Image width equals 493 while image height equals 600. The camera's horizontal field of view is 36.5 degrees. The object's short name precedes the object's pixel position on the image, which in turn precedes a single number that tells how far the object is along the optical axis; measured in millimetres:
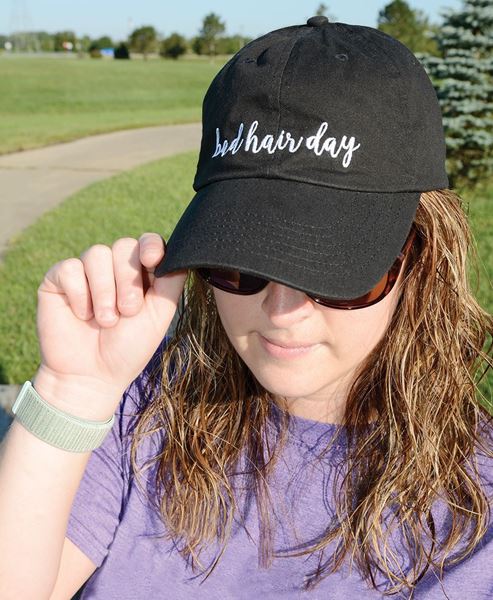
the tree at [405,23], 34312
